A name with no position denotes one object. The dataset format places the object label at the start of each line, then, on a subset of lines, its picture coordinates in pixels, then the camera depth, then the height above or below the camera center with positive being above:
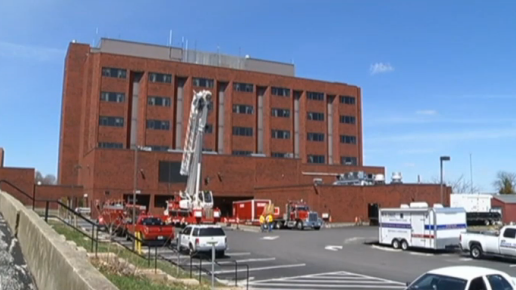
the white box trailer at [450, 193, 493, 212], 59.72 +0.13
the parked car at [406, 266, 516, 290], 10.30 -1.58
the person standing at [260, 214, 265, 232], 46.71 -2.06
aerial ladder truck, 44.28 +1.98
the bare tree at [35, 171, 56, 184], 144.23 +6.04
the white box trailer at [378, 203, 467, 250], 30.58 -1.50
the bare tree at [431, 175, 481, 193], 103.50 +2.83
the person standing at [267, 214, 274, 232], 46.62 -1.96
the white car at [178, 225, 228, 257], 25.89 -2.01
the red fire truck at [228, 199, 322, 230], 49.84 -1.48
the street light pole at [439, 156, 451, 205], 36.91 +3.22
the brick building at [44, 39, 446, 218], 63.53 +11.31
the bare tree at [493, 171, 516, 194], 98.72 +3.82
